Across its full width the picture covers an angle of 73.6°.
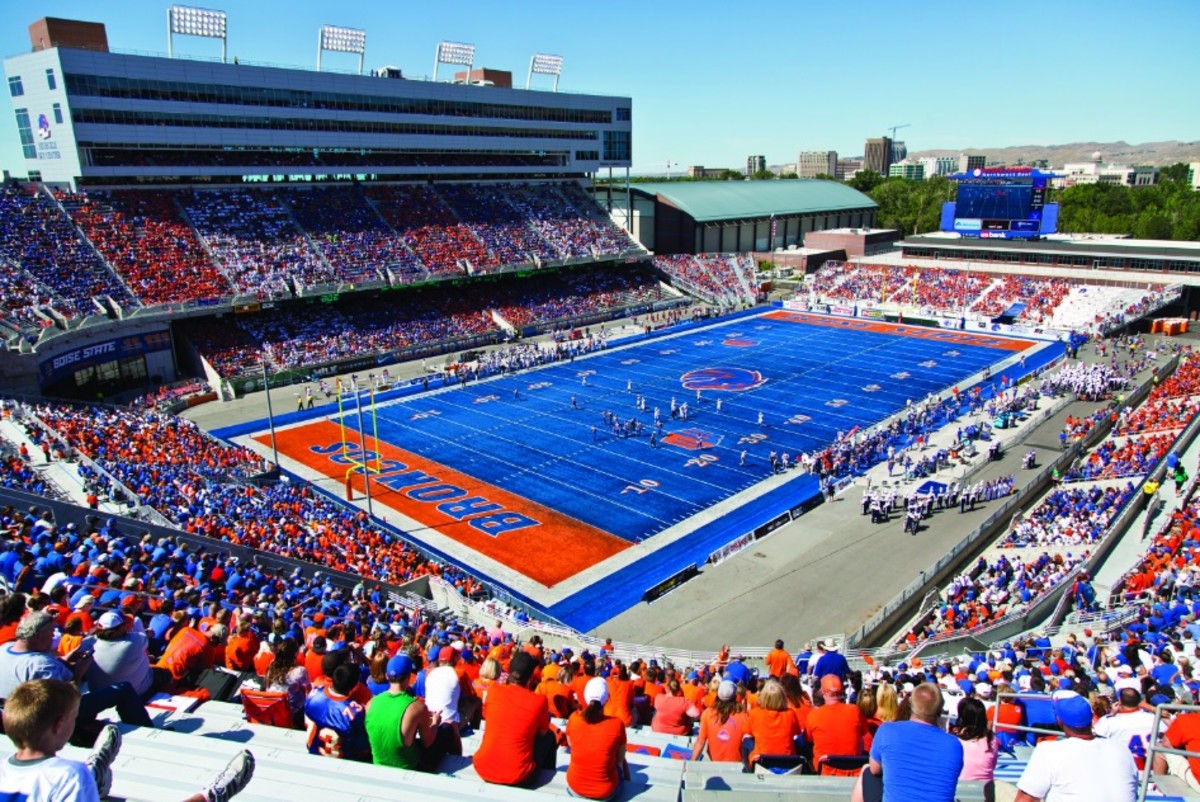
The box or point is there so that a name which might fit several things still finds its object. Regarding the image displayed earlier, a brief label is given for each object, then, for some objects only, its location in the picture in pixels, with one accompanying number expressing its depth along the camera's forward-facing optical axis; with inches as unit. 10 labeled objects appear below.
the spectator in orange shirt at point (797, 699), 260.1
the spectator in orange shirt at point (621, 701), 306.8
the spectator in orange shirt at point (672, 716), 321.4
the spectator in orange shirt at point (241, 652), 319.6
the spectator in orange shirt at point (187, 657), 279.6
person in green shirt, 203.3
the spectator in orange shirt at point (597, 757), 197.3
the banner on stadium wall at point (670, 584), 834.8
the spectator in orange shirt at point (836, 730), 228.8
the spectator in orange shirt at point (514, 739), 202.2
